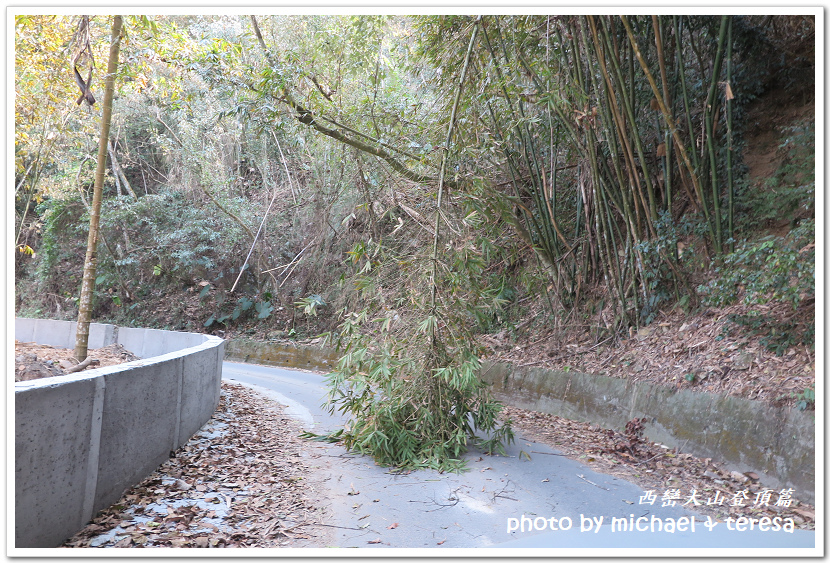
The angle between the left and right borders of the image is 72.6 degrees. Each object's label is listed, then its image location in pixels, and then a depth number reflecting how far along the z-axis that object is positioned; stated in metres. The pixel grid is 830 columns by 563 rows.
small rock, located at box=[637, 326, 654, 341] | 5.77
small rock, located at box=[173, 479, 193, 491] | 3.61
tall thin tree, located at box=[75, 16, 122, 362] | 5.73
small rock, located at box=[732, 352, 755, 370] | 4.20
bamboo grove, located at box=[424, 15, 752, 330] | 5.13
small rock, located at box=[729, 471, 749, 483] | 3.62
